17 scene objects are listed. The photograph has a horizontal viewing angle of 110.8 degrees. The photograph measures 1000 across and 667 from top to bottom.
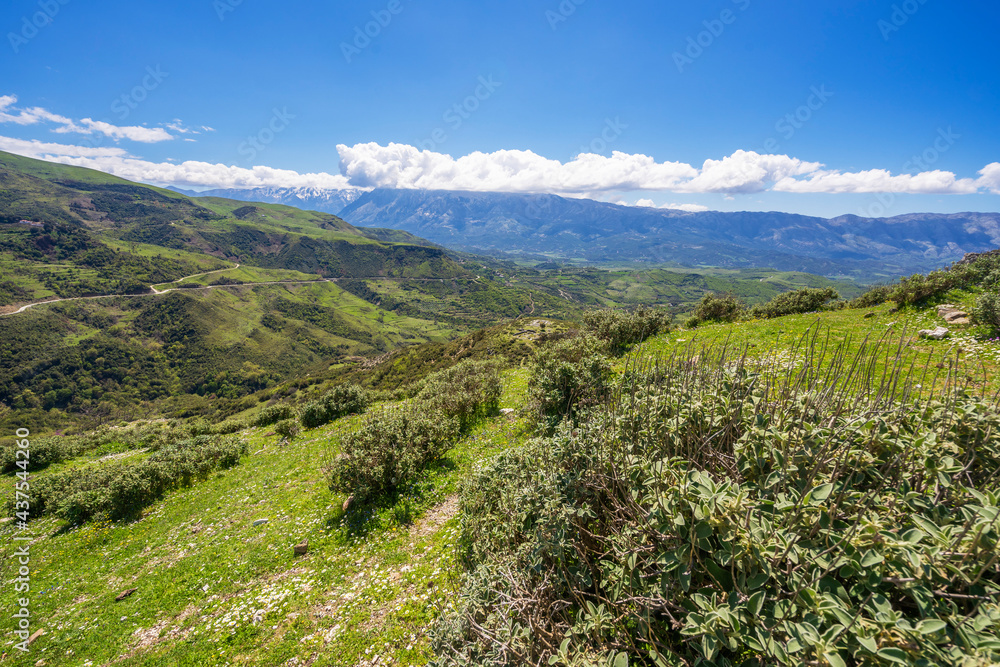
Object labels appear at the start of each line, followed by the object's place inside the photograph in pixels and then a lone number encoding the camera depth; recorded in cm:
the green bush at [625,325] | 2288
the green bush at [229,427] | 3200
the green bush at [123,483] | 1548
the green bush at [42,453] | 2395
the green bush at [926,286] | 1744
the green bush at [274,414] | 3142
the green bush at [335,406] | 2616
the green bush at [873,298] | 2344
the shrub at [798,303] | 2588
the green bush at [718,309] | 2581
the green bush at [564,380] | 1435
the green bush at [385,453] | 1316
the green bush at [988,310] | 1384
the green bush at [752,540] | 285
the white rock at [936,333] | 1441
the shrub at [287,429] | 2436
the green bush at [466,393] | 1864
